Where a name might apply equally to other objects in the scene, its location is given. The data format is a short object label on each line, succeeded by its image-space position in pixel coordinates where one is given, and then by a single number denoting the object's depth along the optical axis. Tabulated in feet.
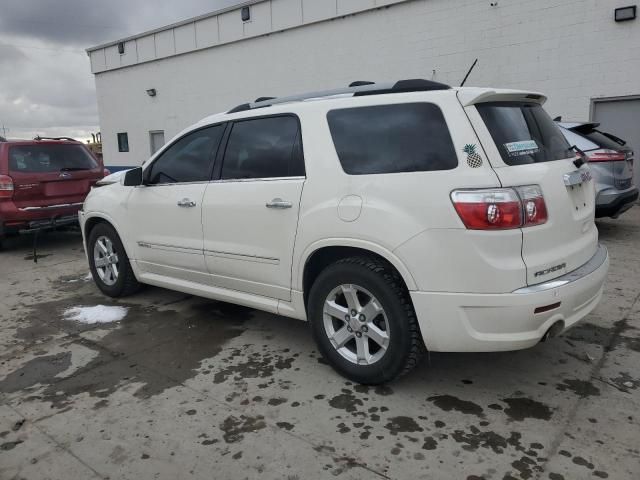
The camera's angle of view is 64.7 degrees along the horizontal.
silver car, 21.89
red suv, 23.67
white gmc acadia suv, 8.72
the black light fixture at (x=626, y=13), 29.94
